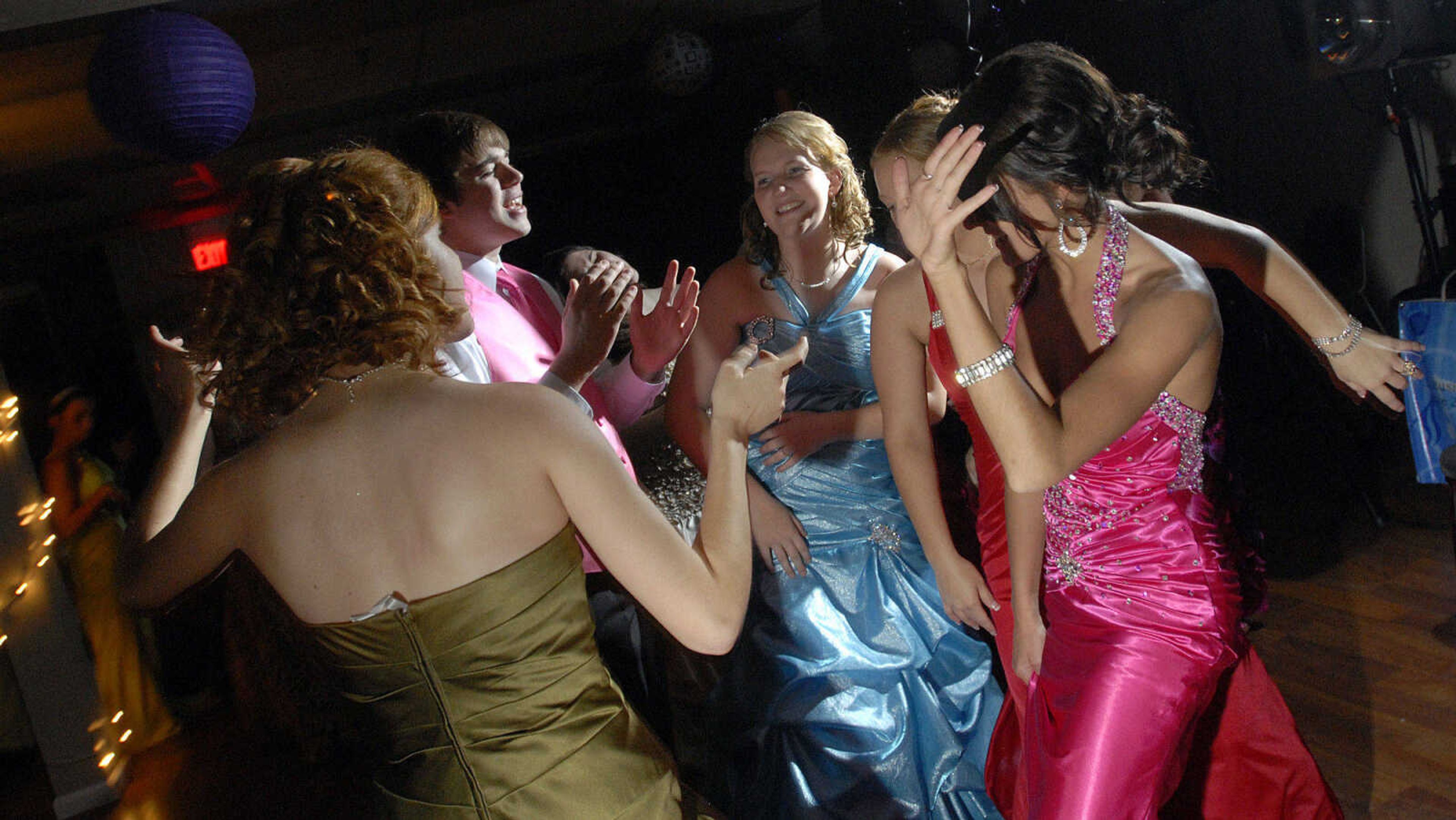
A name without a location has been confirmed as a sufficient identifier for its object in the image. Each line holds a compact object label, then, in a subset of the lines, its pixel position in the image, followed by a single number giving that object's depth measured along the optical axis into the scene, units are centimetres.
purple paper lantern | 329
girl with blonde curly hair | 231
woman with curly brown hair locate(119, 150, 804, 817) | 120
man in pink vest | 174
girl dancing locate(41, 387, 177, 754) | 440
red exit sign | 769
